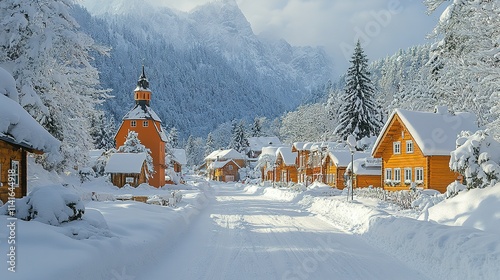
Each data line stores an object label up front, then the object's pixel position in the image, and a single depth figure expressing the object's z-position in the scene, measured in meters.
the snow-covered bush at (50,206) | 9.63
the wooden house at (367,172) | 46.15
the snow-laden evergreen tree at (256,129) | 133.38
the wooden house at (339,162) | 50.06
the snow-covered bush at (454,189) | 16.69
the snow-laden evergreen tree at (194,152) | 155.62
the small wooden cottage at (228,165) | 111.81
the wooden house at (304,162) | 63.62
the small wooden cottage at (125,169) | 46.47
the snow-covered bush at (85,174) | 43.50
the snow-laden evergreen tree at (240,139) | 123.38
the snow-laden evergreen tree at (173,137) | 135.50
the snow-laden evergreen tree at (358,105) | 57.06
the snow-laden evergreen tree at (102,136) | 90.96
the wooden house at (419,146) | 31.47
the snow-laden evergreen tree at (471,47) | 14.53
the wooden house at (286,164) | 72.81
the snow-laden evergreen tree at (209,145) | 142.62
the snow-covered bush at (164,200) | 25.58
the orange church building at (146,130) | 56.47
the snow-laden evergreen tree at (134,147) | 51.22
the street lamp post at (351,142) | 28.52
